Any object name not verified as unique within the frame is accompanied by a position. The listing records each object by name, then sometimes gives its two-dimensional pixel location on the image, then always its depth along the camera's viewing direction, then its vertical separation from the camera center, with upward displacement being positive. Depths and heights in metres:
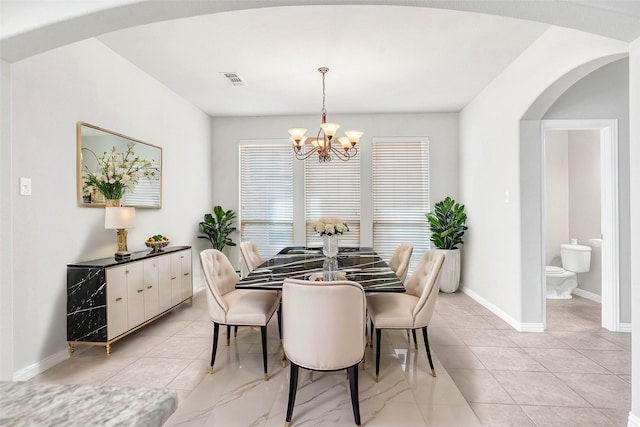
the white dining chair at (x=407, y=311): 2.40 -0.77
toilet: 4.52 -0.85
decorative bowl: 3.56 -0.32
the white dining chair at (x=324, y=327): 1.83 -0.66
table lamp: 2.93 -0.05
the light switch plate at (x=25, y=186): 2.40 +0.24
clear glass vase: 2.80 -0.27
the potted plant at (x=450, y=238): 4.86 -0.38
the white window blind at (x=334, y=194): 5.52 +0.37
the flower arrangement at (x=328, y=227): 2.76 -0.11
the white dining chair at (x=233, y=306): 2.48 -0.74
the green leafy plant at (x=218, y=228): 5.16 -0.20
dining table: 2.29 -0.49
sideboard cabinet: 2.69 -0.73
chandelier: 3.28 +0.85
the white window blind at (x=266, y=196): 5.62 +0.34
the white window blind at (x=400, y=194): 5.46 +0.34
